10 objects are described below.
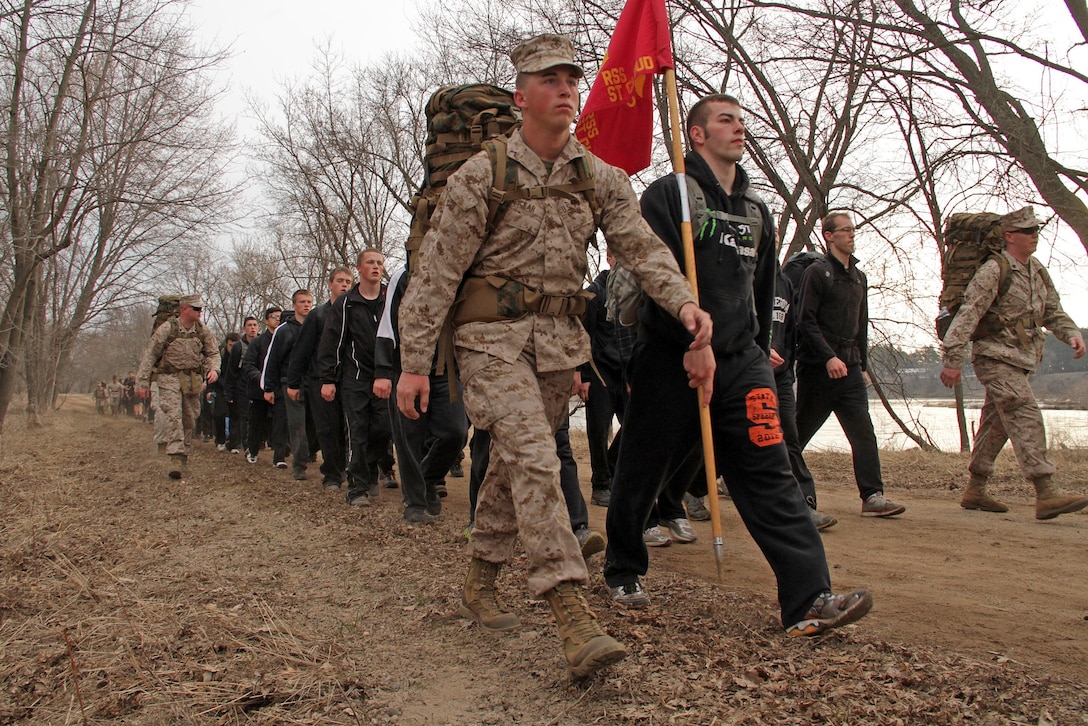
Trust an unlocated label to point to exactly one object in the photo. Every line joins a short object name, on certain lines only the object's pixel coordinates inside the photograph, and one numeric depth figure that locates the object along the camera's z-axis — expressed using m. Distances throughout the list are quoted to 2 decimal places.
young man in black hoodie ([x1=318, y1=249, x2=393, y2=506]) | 8.36
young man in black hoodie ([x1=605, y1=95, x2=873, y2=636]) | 3.46
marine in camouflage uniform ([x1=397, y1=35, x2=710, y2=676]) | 3.34
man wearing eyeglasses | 6.96
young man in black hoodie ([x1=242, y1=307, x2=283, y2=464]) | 14.19
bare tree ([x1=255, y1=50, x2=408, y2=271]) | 32.41
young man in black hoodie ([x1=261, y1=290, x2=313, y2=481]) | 10.91
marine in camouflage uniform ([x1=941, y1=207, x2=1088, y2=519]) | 6.88
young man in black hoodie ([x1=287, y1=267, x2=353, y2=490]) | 9.74
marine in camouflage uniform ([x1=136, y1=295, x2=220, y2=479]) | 10.93
